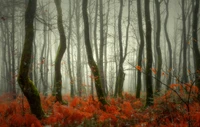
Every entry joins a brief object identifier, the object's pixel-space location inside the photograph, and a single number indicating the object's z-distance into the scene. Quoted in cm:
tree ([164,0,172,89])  1603
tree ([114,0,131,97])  1278
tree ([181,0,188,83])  1408
